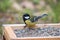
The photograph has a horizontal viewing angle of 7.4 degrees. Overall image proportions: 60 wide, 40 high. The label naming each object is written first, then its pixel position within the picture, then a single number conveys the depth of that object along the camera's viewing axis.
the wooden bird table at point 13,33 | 3.84
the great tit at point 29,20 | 4.60
